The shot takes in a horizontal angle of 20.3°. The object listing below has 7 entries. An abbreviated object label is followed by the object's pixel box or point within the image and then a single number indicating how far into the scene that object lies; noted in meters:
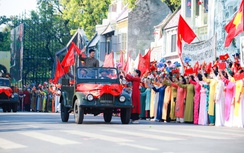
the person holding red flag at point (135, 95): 23.75
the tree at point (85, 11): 66.31
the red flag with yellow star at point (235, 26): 20.89
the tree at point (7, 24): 84.50
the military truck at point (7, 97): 41.94
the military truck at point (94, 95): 21.62
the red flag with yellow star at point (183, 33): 28.02
